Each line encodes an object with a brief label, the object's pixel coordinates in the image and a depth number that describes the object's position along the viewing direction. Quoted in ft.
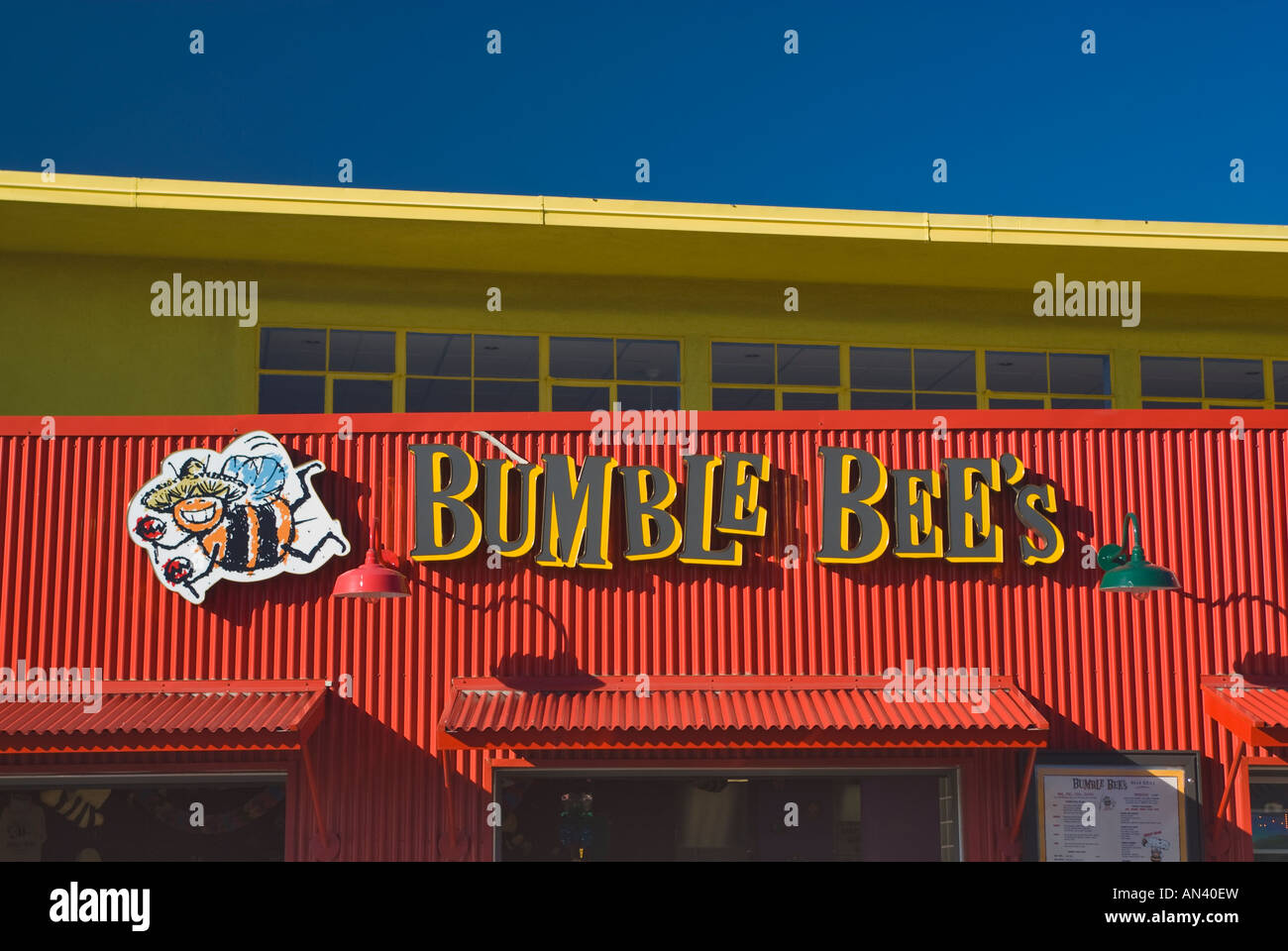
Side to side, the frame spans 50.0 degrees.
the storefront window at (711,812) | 42.39
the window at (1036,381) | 64.75
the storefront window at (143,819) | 41.68
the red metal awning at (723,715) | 38.70
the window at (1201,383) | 65.46
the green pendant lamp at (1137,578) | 38.91
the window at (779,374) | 62.59
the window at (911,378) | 63.82
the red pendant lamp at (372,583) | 38.52
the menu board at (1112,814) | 40.78
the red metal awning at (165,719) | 38.04
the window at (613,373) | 61.98
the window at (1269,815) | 41.50
